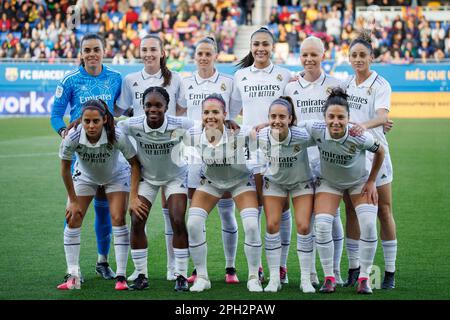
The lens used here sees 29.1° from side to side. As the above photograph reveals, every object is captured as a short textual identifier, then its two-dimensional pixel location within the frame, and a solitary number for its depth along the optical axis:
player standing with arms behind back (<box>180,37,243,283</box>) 8.10
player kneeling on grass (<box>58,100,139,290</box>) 7.52
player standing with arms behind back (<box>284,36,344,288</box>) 7.89
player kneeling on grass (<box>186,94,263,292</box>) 7.46
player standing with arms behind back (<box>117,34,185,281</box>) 8.21
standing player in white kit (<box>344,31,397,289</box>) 7.69
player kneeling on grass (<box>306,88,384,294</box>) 7.29
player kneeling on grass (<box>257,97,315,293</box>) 7.42
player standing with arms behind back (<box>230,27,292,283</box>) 8.09
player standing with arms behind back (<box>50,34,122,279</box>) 8.16
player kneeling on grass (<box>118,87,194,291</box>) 7.48
